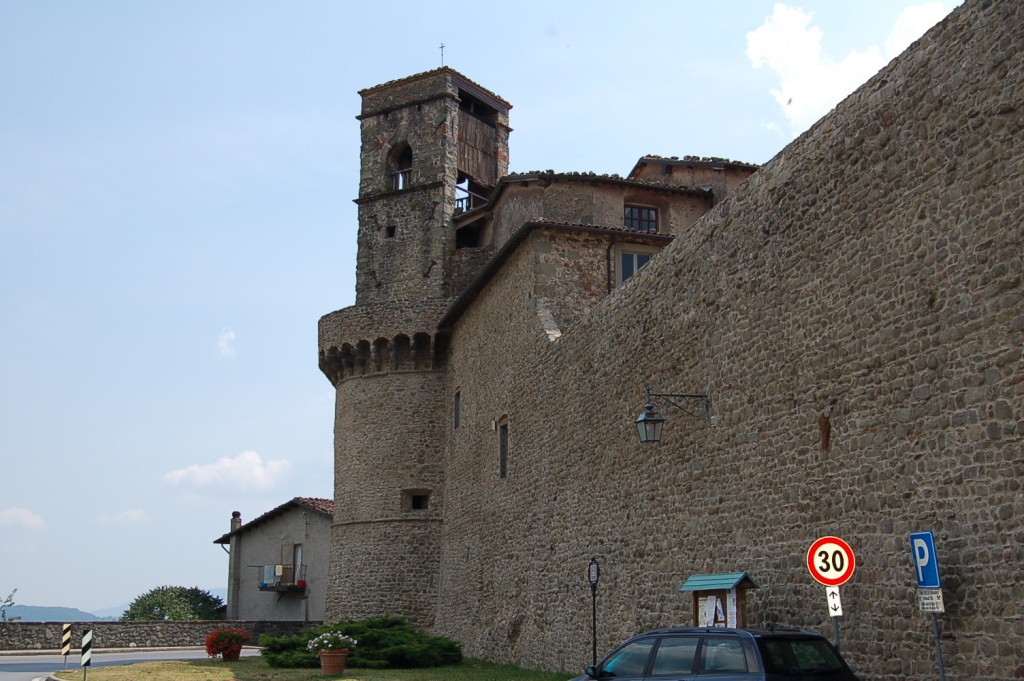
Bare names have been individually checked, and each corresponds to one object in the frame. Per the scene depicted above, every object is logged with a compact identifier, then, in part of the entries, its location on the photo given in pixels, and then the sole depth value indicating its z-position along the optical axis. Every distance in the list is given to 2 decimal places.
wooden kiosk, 12.21
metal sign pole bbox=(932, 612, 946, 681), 8.97
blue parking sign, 8.80
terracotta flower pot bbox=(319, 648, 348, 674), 19.12
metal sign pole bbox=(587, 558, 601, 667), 16.16
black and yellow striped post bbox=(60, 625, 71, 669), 21.14
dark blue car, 8.89
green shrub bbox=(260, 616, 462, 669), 20.70
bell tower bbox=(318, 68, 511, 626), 28.77
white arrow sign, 9.80
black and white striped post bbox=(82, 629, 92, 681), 17.56
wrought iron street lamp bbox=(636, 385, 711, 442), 14.30
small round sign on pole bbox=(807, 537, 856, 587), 9.88
